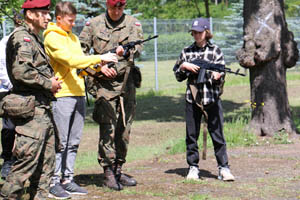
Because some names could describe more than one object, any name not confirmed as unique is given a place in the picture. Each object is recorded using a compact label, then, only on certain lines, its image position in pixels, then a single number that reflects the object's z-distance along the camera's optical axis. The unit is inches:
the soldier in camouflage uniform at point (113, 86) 370.9
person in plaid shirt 393.3
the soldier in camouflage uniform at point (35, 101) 293.8
